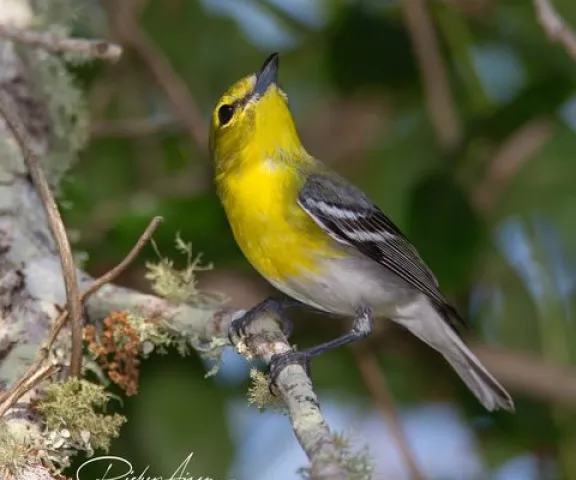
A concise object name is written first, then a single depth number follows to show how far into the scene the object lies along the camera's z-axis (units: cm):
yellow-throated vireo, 615
